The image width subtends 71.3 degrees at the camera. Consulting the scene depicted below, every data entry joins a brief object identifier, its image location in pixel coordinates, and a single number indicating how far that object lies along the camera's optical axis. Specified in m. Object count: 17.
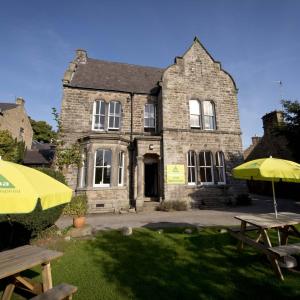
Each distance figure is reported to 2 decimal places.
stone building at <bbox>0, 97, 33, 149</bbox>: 23.23
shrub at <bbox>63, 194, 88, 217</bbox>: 12.82
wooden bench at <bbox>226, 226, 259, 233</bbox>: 6.38
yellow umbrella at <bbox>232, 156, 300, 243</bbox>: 5.39
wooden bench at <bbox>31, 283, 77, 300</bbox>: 3.19
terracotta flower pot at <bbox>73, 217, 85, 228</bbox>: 8.34
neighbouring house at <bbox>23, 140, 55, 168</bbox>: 23.67
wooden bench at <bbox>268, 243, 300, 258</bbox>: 4.25
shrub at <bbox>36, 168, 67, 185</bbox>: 9.38
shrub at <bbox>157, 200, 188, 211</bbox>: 13.99
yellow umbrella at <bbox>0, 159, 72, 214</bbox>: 2.60
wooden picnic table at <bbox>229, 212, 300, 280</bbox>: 4.46
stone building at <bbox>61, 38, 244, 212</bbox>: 14.70
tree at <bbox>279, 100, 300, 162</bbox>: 14.14
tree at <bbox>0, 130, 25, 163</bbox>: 16.16
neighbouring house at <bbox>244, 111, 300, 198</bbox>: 19.84
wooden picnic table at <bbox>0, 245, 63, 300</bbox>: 3.36
